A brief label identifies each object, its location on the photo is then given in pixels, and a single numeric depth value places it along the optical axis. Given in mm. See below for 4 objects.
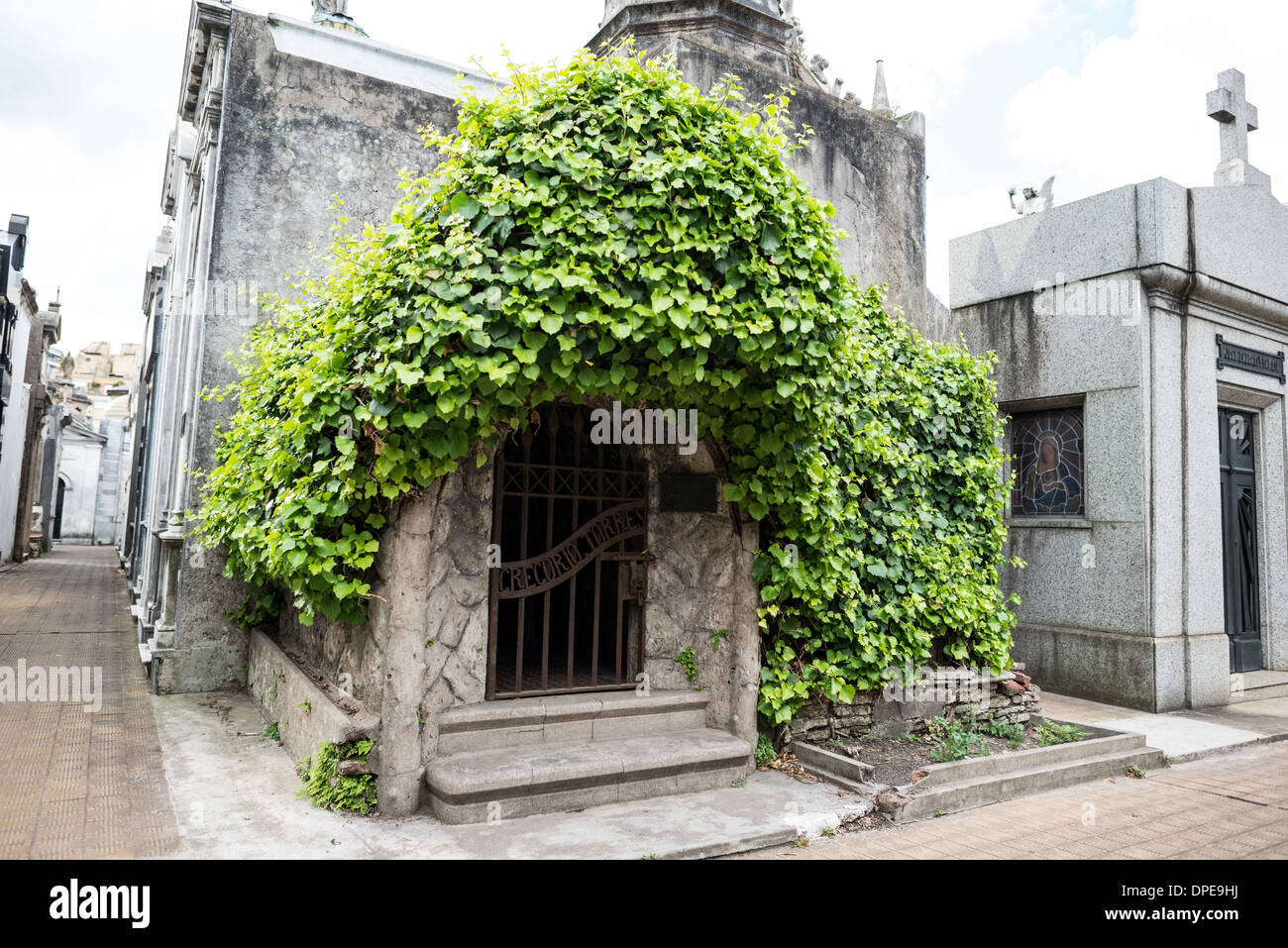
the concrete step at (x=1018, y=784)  5176
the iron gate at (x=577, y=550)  5516
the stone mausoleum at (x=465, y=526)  4871
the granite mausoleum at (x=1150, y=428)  8766
